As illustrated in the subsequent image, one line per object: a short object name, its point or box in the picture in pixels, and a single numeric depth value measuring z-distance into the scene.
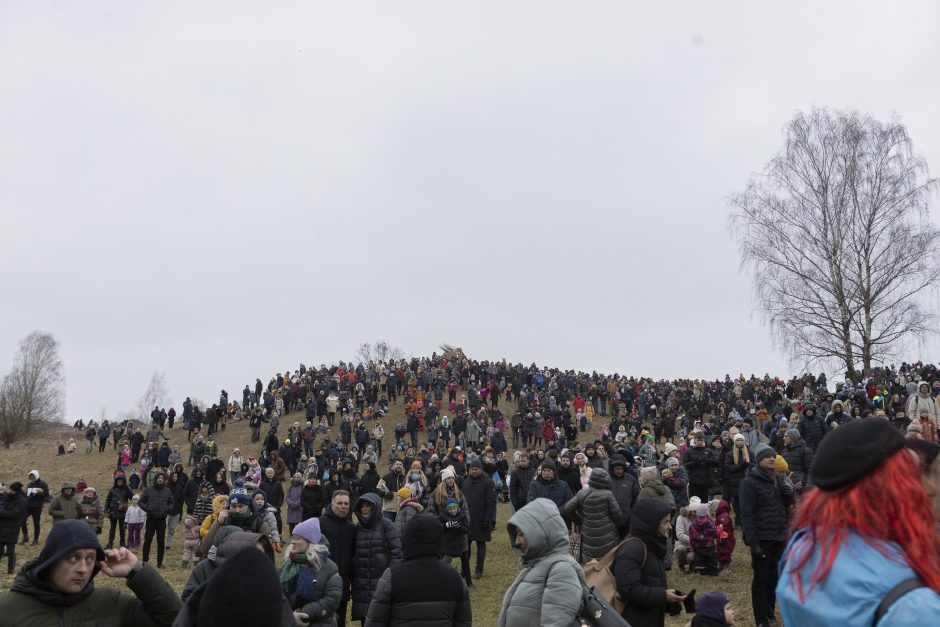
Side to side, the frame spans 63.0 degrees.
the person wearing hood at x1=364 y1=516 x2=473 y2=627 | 5.10
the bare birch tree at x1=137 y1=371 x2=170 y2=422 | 93.96
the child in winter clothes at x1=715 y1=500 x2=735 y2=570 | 11.11
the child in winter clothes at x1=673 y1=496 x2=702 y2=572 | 11.44
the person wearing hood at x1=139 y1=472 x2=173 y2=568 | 14.03
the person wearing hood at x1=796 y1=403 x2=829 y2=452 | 14.38
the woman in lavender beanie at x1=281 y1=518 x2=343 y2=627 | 6.12
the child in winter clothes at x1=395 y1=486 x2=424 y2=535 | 9.91
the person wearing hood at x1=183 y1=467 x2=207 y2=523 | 16.27
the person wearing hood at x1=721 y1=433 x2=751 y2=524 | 12.45
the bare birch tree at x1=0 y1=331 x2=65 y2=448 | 48.62
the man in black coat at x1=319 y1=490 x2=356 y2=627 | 8.15
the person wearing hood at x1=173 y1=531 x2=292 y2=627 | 2.66
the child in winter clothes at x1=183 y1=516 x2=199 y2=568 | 14.34
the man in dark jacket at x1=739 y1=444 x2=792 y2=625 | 7.92
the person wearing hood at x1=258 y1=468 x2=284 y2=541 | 16.67
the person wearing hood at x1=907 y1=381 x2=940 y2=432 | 14.58
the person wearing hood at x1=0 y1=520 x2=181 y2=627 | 3.20
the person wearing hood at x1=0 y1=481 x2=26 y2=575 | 14.16
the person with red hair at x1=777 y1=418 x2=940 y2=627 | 1.89
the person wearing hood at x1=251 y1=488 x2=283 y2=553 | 7.11
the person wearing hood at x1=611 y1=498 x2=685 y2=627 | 5.06
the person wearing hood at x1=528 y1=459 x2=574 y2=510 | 11.34
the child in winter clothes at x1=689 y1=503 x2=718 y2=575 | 11.04
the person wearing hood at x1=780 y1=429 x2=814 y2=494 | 11.44
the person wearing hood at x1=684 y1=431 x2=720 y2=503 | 13.11
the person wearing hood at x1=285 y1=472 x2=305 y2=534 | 15.61
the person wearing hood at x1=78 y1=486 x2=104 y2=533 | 14.96
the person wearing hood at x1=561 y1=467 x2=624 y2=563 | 9.00
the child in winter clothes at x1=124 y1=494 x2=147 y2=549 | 15.95
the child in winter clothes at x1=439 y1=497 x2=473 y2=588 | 10.66
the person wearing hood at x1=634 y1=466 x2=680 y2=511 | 9.62
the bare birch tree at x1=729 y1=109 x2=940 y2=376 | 30.62
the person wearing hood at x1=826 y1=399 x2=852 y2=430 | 14.35
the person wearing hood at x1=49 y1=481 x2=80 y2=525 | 14.52
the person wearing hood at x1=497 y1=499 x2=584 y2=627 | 4.38
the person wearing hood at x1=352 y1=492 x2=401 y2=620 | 8.12
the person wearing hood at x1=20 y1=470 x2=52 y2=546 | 16.39
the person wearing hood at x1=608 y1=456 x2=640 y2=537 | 10.86
